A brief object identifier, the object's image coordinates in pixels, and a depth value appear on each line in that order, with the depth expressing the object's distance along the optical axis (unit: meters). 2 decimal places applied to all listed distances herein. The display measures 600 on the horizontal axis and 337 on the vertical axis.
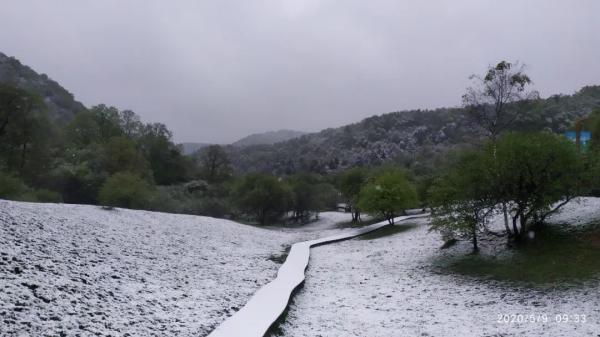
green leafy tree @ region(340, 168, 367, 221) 48.69
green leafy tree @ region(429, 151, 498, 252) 18.39
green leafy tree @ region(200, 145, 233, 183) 78.00
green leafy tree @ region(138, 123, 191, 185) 70.50
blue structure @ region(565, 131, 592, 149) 24.52
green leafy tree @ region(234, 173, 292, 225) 52.12
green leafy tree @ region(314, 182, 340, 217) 58.19
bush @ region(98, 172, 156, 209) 34.06
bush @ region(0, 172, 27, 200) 26.30
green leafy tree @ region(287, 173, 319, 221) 57.16
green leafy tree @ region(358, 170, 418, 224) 34.41
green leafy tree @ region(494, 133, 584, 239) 16.91
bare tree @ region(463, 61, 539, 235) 25.66
